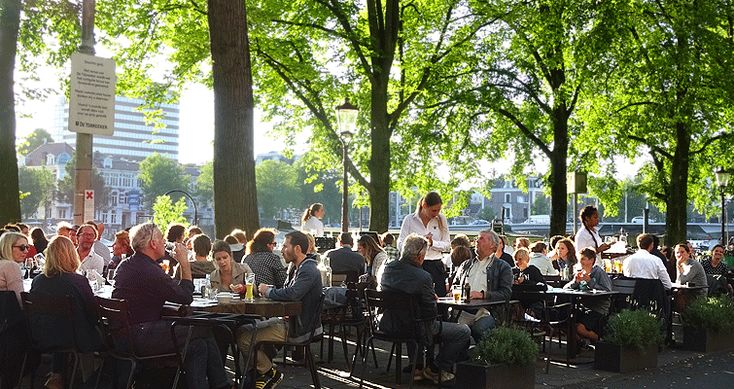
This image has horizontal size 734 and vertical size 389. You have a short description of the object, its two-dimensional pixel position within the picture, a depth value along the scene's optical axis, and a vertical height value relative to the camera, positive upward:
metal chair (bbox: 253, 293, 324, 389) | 8.63 -1.09
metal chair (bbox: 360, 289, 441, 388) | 9.39 -0.91
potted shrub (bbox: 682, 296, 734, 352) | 13.52 -1.34
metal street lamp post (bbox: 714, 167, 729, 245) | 34.00 +1.69
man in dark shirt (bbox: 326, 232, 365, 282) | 13.01 -0.54
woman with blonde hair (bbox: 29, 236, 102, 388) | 7.64 -0.64
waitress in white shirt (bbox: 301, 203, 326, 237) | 17.39 +0.01
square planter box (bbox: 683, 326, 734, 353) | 13.50 -1.56
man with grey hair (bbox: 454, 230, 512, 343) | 10.43 -0.62
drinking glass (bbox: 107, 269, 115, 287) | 12.58 -0.74
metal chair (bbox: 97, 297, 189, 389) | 7.25 -0.91
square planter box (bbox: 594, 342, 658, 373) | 11.32 -1.54
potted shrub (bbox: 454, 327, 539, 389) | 9.22 -1.31
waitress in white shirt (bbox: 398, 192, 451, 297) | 12.55 -0.13
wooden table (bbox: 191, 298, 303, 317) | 8.37 -0.76
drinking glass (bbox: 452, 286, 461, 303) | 10.27 -0.76
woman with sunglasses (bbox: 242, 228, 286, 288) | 10.84 -0.51
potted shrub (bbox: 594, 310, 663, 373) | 11.34 -1.35
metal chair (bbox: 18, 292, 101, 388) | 7.63 -0.91
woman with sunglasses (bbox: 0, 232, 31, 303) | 8.31 -0.39
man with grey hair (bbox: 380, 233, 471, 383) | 9.44 -0.65
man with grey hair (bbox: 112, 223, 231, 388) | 7.43 -0.62
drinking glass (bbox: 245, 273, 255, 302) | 8.84 -0.63
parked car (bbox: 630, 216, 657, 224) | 115.26 +0.72
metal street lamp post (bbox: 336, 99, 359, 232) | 19.41 +1.95
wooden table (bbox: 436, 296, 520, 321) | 9.90 -0.82
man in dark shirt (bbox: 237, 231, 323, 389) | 8.77 -0.91
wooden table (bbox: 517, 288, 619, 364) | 11.77 -0.88
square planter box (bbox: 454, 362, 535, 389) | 9.19 -1.44
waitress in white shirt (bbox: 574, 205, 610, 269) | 13.92 -0.12
